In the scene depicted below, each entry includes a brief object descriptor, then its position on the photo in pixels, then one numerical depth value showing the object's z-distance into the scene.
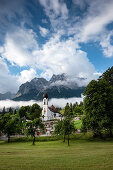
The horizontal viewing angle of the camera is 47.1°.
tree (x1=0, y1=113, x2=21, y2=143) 42.21
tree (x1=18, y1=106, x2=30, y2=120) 94.06
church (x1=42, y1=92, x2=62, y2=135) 88.45
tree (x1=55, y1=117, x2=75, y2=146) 29.34
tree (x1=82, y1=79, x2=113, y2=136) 27.70
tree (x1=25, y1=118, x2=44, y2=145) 32.49
